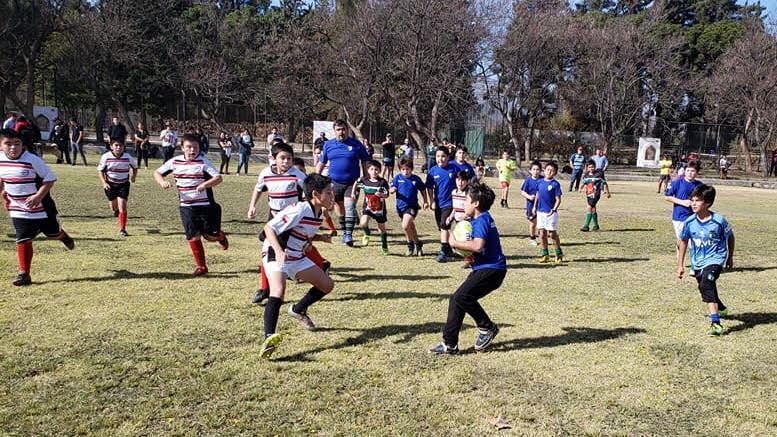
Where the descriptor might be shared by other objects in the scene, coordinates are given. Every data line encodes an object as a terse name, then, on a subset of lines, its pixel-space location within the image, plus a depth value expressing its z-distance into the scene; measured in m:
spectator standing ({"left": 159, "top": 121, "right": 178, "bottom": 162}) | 24.39
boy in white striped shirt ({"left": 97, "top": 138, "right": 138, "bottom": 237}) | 11.06
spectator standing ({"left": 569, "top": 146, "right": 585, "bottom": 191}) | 23.94
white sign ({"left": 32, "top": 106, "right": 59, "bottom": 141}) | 35.75
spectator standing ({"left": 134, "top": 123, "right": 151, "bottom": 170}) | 24.75
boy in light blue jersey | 6.61
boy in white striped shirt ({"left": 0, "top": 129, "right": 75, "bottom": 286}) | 7.34
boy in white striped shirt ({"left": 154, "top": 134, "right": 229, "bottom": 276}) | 8.07
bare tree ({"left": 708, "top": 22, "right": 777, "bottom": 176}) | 38.38
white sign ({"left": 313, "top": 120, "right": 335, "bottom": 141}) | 36.80
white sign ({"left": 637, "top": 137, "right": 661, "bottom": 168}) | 41.28
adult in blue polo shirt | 10.42
